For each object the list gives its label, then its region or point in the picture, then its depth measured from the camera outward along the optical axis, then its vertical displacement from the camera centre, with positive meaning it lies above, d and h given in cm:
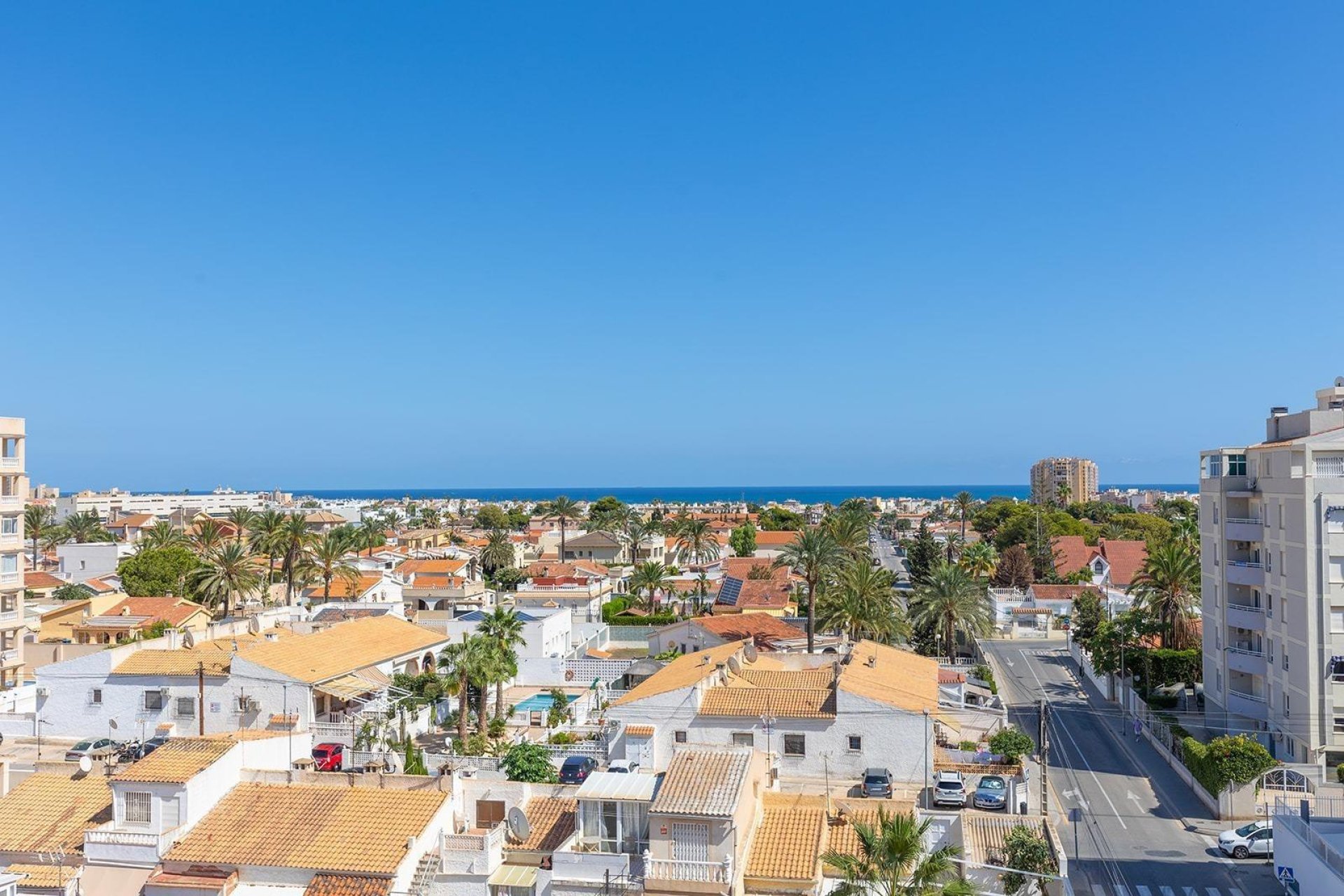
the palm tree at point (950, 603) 6625 -842
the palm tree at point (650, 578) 8529 -885
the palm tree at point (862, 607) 6425 -844
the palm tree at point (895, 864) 2233 -852
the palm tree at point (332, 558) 8150 -688
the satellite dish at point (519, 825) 2858 -965
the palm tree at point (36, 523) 12175 -632
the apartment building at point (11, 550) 5934 -459
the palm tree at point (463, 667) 4412 -828
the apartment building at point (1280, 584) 4428 -517
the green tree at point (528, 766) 3466 -990
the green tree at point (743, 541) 14512 -994
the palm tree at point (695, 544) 13175 -950
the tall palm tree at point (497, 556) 11481 -933
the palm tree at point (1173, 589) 6006 -696
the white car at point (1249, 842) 3566 -1261
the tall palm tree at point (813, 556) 5972 -489
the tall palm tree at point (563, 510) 13550 -578
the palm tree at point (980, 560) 11412 -989
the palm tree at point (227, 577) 7638 -792
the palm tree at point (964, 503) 16068 -490
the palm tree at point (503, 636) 4591 -748
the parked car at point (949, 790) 3697 -1131
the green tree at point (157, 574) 8531 -857
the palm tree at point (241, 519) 9825 -483
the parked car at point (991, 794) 3684 -1138
